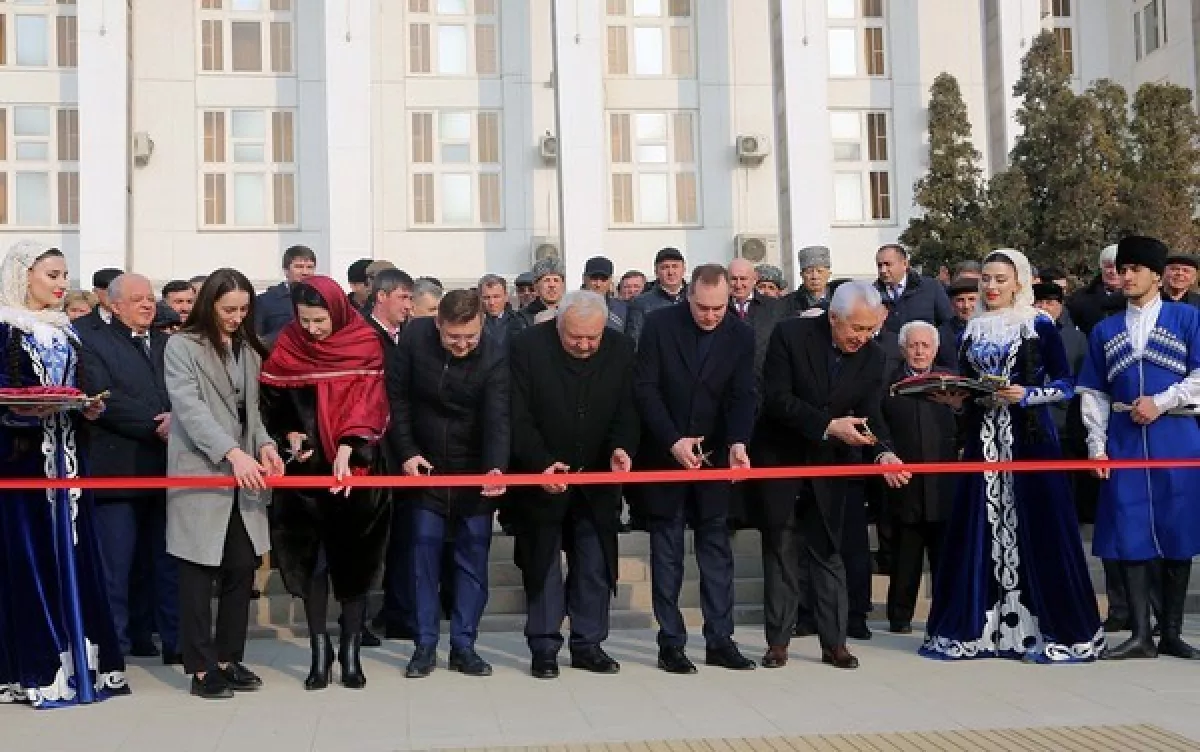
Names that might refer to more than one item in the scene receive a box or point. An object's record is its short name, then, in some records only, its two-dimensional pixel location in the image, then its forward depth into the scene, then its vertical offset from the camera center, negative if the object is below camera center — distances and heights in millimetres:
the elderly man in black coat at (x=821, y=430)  8984 -76
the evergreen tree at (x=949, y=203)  21109 +2857
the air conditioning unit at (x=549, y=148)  30375 +5274
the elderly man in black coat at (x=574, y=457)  8977 -189
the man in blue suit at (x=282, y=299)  11688 +988
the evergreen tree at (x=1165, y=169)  19781 +3032
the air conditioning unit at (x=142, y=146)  29234 +5306
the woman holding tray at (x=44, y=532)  8109 -493
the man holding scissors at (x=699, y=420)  9039 +1
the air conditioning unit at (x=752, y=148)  30875 +5258
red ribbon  8141 -296
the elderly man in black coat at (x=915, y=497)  10445 -544
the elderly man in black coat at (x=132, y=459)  9453 -146
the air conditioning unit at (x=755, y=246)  30938 +3357
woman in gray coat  8234 -199
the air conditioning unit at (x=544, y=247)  30177 +3371
